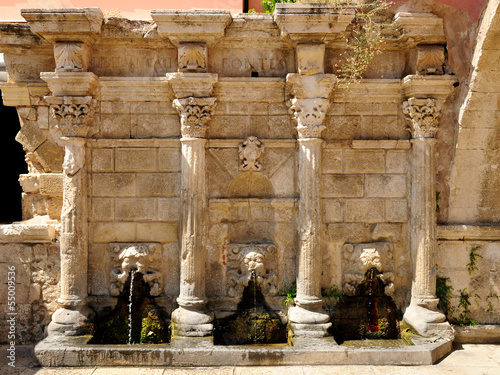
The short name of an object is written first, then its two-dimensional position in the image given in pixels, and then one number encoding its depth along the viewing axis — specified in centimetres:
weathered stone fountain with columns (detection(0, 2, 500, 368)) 558
